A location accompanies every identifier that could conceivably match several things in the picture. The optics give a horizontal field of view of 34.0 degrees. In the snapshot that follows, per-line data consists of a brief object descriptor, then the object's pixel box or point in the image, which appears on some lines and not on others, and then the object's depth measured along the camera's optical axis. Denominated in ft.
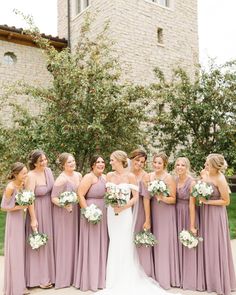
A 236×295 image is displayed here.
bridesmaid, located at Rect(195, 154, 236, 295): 19.02
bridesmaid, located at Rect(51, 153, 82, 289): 20.20
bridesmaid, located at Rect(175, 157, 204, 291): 19.54
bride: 19.30
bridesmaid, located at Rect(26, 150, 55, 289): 19.90
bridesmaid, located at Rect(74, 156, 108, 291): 19.74
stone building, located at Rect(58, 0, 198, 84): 53.31
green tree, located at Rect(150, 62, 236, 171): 42.34
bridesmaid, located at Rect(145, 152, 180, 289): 19.79
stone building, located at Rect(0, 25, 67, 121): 53.88
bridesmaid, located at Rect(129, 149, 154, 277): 20.29
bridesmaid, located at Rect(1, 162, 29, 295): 18.88
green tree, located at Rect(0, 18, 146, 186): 34.09
